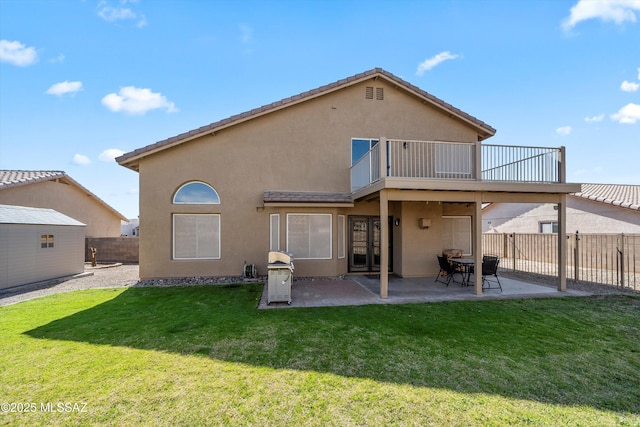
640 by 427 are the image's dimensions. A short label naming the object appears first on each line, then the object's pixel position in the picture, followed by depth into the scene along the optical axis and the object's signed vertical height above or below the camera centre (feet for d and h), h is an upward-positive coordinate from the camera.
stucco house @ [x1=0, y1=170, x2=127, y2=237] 46.26 +4.76
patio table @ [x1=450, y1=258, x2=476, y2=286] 28.83 -4.46
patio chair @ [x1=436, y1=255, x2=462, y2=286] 29.87 -4.84
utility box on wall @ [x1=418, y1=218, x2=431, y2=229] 34.99 -0.18
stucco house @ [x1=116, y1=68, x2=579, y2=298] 33.45 +4.66
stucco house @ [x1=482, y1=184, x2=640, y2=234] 44.50 +1.45
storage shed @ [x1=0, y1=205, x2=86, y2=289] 30.19 -2.79
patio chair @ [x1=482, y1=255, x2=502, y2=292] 27.48 -4.30
